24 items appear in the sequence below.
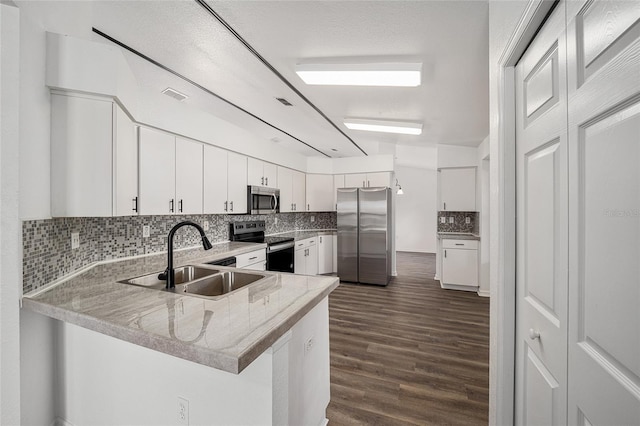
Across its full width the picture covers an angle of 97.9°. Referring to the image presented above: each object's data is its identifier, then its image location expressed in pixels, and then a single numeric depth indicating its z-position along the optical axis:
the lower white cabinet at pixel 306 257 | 4.83
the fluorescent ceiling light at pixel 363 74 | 2.10
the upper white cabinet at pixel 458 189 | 5.02
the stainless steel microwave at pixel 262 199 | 4.02
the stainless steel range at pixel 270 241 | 3.97
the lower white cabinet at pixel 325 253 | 5.71
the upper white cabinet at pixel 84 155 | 1.64
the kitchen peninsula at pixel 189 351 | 1.06
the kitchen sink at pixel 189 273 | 2.16
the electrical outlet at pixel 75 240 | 1.94
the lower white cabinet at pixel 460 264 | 4.76
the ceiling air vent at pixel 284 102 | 2.93
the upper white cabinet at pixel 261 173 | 4.11
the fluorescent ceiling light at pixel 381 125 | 3.54
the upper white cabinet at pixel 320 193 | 5.91
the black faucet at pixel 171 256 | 1.63
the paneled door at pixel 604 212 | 0.62
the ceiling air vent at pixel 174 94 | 2.66
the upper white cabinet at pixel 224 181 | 3.29
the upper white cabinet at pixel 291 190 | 5.00
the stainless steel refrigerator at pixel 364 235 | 5.16
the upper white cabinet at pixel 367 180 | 5.54
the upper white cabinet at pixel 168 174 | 2.51
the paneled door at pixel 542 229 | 0.91
